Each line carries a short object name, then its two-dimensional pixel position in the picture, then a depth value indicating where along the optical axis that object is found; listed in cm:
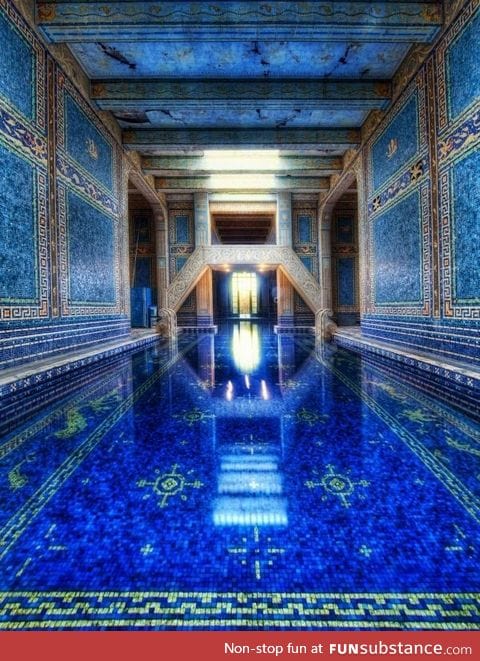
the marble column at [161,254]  1174
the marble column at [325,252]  1180
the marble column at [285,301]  1243
